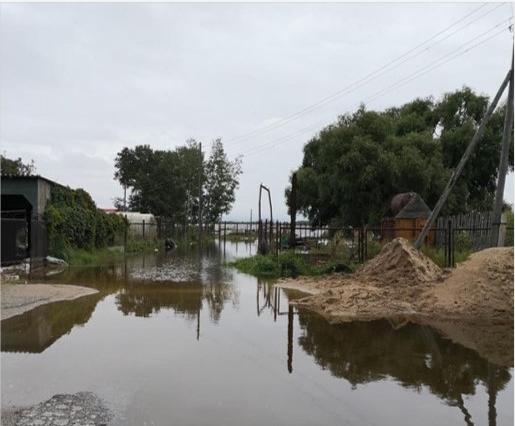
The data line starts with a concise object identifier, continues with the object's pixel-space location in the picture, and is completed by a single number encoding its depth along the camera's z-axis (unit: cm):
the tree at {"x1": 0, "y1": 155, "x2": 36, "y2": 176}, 3844
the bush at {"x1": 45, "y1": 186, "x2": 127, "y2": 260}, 2323
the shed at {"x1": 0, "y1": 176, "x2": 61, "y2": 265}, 1941
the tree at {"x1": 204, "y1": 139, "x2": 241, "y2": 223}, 5959
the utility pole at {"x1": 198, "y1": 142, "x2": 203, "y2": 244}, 5062
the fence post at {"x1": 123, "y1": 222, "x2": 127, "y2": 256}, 3216
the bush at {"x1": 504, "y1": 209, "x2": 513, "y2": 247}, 1995
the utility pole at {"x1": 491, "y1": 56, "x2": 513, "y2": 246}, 1571
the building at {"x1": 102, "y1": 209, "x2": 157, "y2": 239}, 3897
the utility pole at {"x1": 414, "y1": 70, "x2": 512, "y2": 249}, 1587
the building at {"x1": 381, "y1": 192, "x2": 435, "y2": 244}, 2347
